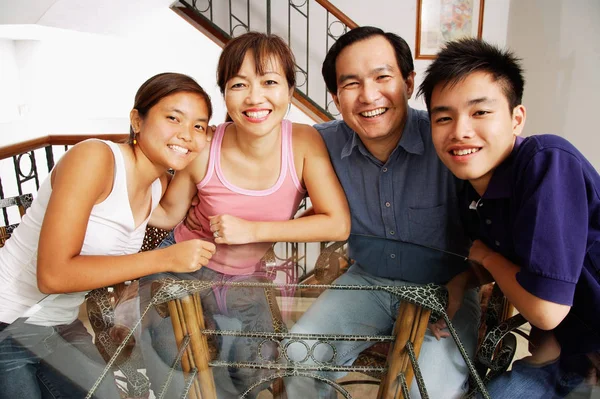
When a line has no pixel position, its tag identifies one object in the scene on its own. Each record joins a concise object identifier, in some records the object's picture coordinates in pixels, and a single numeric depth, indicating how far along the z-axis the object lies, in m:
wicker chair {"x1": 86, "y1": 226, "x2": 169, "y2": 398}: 0.94
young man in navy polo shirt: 0.88
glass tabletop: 0.96
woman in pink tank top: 1.29
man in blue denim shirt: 1.20
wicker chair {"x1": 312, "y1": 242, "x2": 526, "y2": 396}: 1.00
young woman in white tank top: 0.94
